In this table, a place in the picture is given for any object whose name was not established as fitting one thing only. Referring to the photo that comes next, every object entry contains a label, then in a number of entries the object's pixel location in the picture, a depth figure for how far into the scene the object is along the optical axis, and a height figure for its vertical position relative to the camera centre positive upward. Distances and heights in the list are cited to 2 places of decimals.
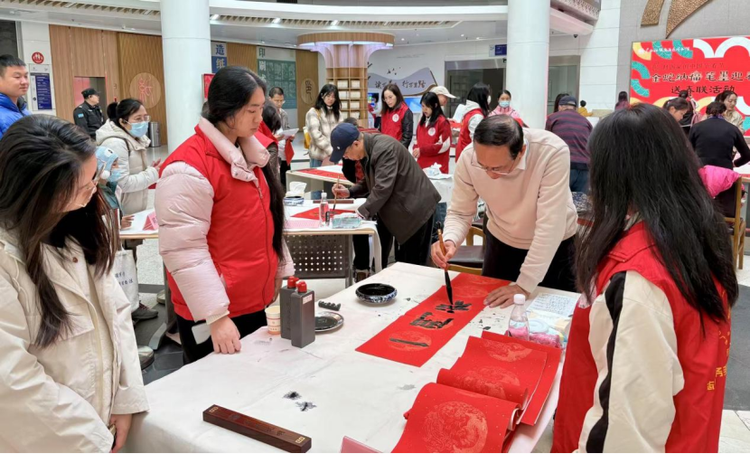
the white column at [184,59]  7.59 +1.00
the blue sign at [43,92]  10.52 +0.81
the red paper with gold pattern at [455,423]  1.28 -0.65
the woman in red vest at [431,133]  6.27 +0.01
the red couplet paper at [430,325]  1.82 -0.66
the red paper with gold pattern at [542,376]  1.43 -0.67
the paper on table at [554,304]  2.13 -0.64
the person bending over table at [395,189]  3.66 -0.35
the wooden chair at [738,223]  4.88 -0.77
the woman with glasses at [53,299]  1.16 -0.34
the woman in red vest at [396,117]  7.06 +0.20
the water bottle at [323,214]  3.93 -0.53
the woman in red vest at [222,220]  1.80 -0.27
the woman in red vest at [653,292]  1.04 -0.29
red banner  11.16 +1.22
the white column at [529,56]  9.26 +1.21
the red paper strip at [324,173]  5.79 -0.39
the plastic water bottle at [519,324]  1.86 -0.60
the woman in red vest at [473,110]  5.96 +0.24
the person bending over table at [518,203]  2.25 -0.29
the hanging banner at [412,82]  15.81 +1.44
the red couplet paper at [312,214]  4.11 -0.56
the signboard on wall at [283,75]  16.08 +1.67
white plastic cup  1.93 -0.60
